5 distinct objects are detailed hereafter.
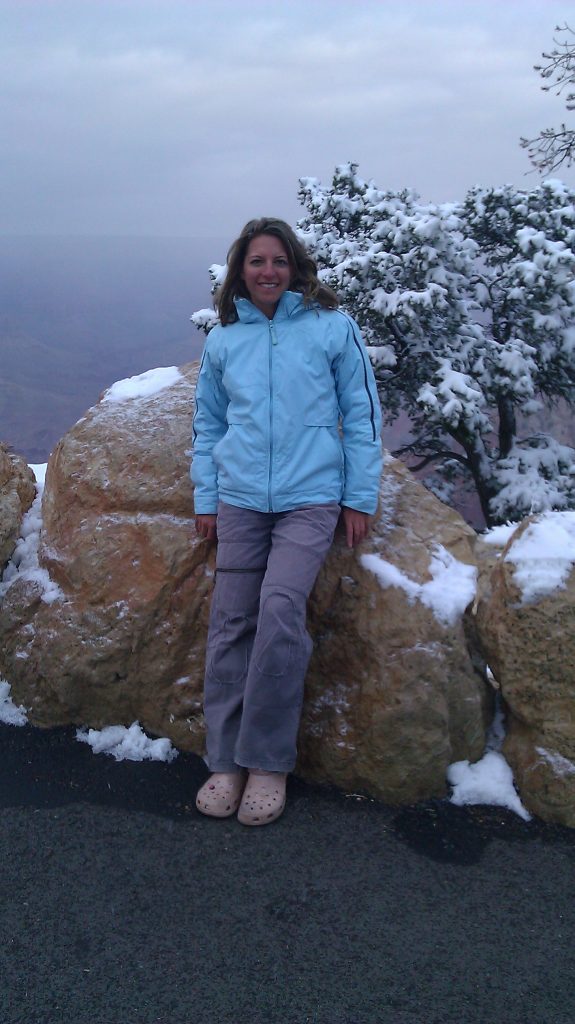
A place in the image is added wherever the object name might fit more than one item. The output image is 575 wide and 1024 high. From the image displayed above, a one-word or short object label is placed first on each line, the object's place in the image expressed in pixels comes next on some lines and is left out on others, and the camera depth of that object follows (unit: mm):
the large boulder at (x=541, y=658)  2965
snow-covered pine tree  8062
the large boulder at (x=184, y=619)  3109
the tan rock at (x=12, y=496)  3943
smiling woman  2975
